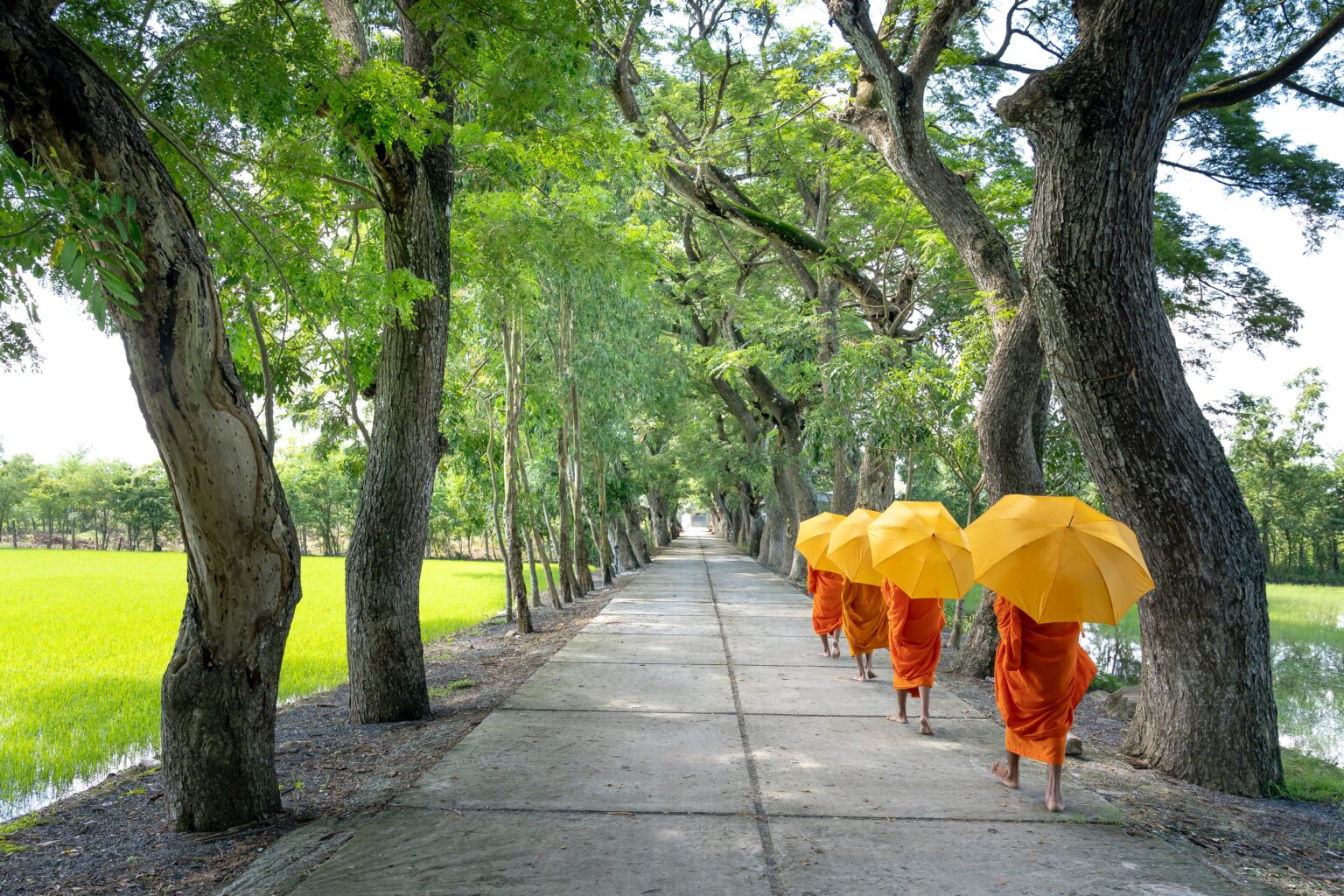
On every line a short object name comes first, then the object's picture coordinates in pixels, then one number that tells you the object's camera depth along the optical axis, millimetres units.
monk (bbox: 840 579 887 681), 8180
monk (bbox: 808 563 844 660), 9461
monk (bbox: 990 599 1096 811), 4707
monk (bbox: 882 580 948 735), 6406
